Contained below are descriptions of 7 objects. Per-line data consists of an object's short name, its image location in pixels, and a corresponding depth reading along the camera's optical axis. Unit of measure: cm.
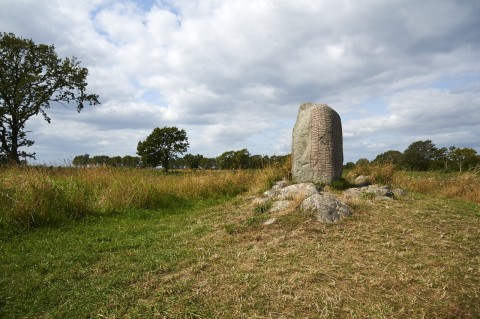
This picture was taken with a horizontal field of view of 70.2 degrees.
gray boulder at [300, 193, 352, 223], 619
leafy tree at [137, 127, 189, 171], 3462
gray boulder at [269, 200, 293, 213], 700
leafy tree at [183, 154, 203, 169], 3551
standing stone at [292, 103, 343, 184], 959
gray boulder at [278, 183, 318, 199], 748
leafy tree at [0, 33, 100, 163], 1969
